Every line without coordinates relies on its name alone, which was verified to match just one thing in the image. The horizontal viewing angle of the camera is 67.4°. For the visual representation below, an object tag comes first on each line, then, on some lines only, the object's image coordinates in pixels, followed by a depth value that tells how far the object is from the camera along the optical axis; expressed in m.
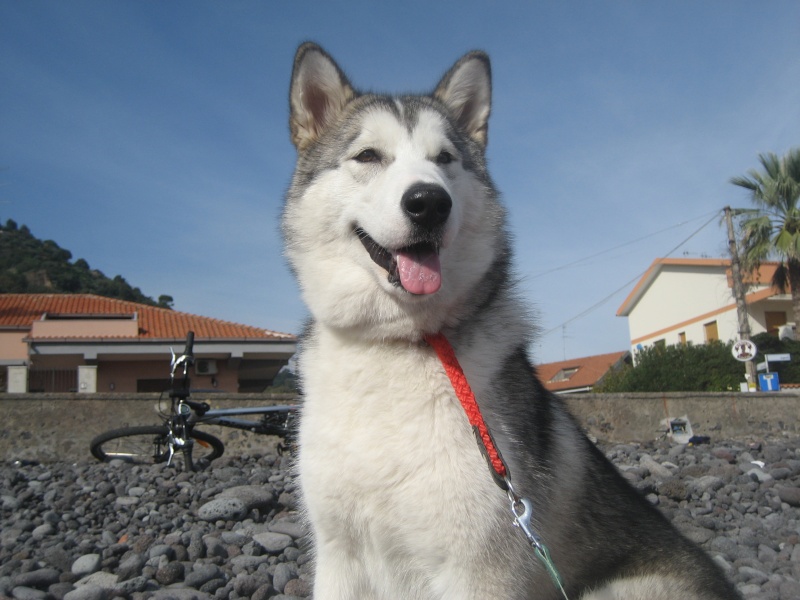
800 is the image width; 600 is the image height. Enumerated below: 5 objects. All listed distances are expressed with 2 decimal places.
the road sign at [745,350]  19.50
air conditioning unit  22.50
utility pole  22.19
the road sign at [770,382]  18.82
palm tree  23.58
